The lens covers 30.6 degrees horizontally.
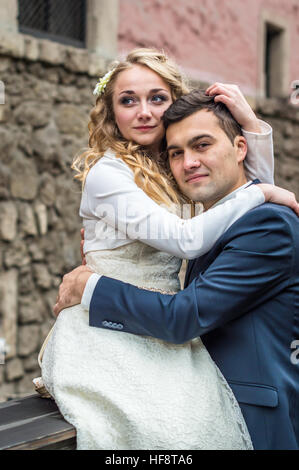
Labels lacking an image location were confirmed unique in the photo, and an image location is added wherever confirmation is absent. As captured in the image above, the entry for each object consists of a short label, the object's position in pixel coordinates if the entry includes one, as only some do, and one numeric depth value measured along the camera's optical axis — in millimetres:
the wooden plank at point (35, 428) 1563
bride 1601
